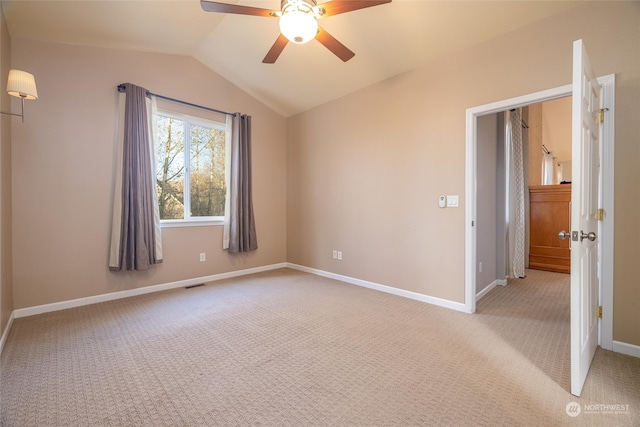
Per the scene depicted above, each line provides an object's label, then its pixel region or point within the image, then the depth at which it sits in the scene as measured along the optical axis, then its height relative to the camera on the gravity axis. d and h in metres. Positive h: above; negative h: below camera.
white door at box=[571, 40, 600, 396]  1.59 -0.03
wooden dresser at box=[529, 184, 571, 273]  4.50 -0.26
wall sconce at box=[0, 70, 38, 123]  2.15 +1.01
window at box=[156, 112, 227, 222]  3.84 +0.65
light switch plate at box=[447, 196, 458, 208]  2.98 +0.11
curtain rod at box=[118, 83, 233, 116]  3.34 +1.54
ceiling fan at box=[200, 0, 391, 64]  1.89 +1.44
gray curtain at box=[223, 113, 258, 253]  4.36 +0.35
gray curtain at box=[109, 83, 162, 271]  3.29 +0.29
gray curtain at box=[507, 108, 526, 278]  4.18 +0.13
